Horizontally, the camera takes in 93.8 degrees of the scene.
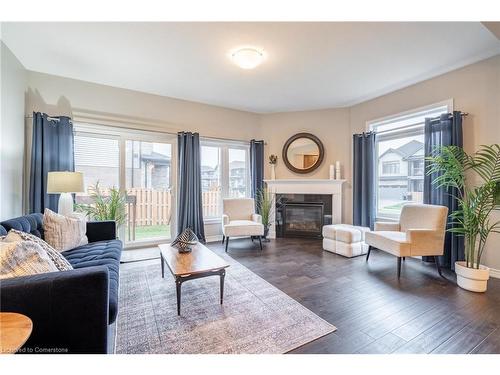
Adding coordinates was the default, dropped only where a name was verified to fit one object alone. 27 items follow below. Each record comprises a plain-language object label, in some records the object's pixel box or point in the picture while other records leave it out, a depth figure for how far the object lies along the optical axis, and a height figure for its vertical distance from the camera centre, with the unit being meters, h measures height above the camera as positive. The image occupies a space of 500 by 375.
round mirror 4.76 +0.77
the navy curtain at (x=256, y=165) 4.87 +0.52
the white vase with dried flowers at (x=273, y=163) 4.91 +0.57
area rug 1.60 -1.05
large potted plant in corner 2.37 -0.15
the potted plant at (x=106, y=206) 3.41 -0.22
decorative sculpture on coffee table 2.52 -0.56
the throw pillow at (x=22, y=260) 1.19 -0.37
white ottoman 3.49 -0.78
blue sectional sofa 1.09 -0.56
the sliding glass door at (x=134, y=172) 3.69 +0.31
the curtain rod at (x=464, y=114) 2.96 +0.95
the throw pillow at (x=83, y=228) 2.56 -0.42
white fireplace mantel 4.46 +0.04
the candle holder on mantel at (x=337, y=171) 4.47 +0.36
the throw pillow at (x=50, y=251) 1.48 -0.40
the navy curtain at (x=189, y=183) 4.18 +0.13
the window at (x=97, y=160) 3.64 +0.50
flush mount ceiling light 2.59 +1.51
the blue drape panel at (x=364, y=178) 4.08 +0.20
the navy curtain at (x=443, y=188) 2.96 +0.15
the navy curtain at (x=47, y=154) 3.04 +0.51
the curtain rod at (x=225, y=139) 4.48 +1.02
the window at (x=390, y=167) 3.93 +0.38
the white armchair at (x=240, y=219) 3.92 -0.54
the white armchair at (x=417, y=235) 2.77 -0.59
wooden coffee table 1.95 -0.68
